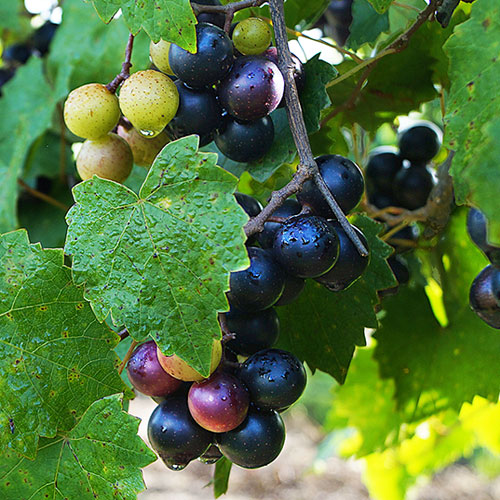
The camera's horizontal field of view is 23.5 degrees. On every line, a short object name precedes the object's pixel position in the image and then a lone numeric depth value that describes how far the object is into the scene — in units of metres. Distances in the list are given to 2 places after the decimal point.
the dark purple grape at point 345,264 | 0.43
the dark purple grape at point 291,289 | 0.44
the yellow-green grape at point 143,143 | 0.49
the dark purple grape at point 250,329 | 0.45
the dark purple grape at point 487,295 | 0.45
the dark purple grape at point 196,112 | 0.45
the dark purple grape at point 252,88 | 0.44
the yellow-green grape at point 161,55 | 0.46
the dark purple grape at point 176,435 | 0.44
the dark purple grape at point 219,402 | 0.43
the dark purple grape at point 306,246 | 0.42
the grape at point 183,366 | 0.43
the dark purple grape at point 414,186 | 0.59
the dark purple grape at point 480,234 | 0.45
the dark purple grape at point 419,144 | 0.60
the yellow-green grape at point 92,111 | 0.46
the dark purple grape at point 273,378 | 0.43
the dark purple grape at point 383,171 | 0.60
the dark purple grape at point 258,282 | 0.42
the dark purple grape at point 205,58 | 0.44
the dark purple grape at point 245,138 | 0.46
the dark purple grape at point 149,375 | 0.44
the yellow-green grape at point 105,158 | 0.47
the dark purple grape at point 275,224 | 0.44
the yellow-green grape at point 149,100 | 0.45
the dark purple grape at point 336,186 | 0.44
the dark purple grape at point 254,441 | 0.43
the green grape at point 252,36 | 0.45
